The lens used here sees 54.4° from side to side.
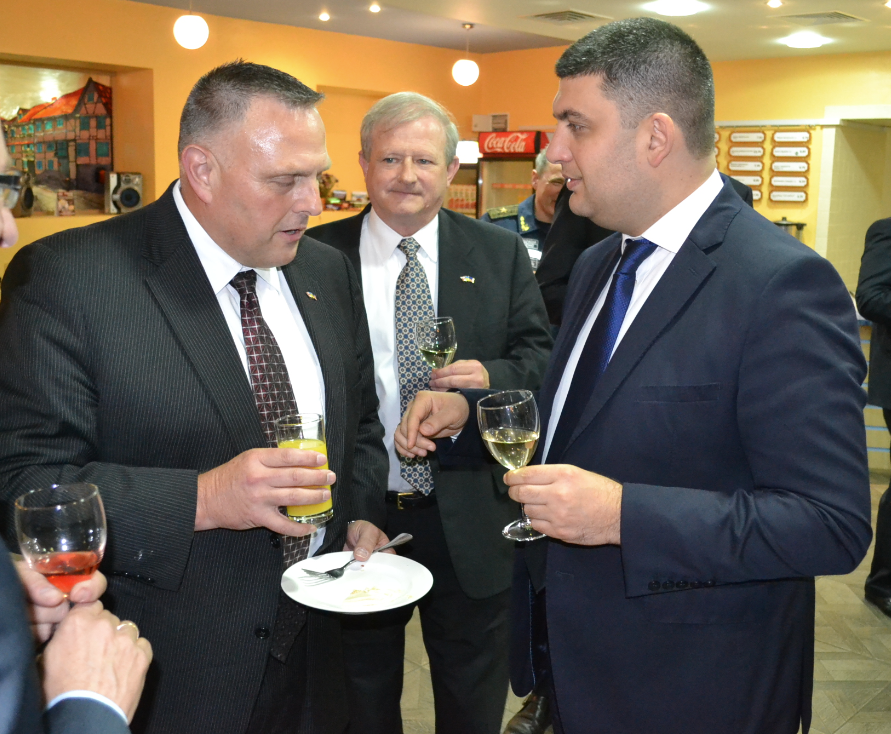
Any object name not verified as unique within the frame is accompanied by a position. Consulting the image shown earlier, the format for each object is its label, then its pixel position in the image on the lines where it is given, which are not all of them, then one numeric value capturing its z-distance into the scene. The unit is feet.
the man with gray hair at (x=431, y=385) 8.78
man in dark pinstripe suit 5.49
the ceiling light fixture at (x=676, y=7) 25.77
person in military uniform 15.05
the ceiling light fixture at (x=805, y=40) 30.05
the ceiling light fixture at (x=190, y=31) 27.30
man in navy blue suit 4.98
